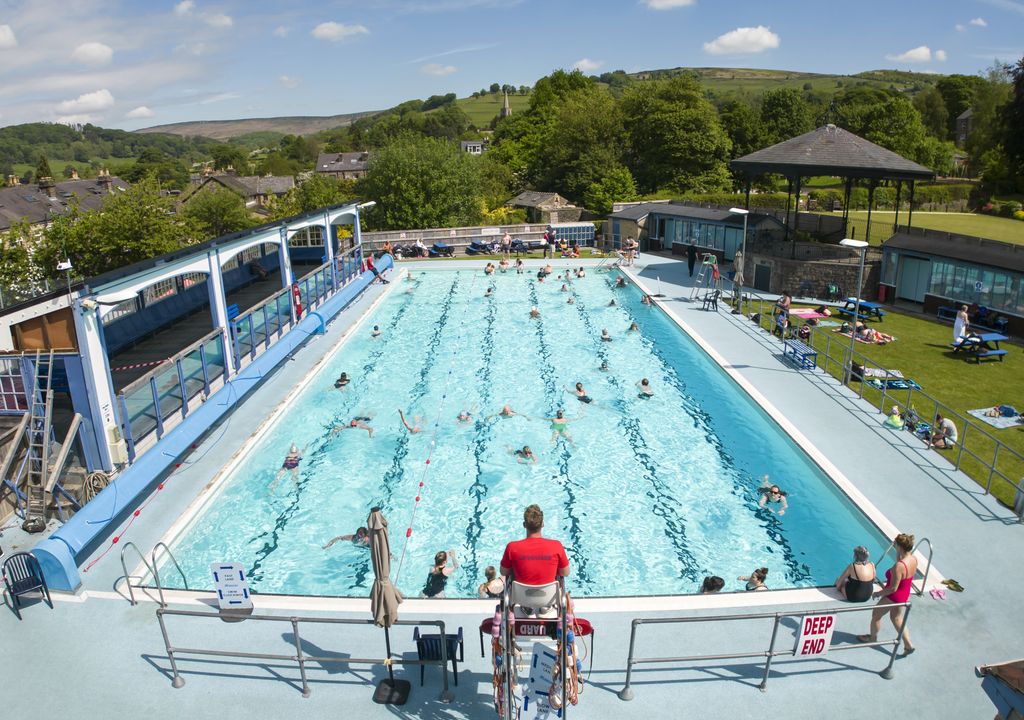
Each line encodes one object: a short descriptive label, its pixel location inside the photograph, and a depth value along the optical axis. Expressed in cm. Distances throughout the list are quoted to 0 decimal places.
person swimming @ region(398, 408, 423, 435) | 1535
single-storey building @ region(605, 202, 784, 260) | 2956
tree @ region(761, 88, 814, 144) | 7600
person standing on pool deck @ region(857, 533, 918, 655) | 743
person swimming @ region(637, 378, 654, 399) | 1719
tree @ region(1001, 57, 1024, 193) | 4766
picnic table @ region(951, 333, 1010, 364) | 1734
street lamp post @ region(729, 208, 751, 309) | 2193
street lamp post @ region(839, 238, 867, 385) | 1488
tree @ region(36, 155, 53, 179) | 11253
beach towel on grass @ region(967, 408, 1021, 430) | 1325
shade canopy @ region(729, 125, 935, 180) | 2342
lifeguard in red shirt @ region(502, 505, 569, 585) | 608
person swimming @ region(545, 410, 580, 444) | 1505
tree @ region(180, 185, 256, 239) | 5144
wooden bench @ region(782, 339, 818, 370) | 1717
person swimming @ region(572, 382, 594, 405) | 1686
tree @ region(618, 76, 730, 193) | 5375
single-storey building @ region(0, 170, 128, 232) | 5779
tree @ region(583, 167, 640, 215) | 4497
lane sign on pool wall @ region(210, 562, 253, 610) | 781
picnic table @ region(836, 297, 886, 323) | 2128
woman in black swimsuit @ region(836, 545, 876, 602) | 813
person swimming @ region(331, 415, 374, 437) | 1523
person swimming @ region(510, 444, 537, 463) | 1398
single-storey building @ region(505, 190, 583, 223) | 4353
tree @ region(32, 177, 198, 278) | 2641
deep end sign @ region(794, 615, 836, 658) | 674
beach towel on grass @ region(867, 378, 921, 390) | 1510
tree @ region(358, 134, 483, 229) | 4016
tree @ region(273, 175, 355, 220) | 5360
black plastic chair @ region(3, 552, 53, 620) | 829
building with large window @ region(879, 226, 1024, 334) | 1955
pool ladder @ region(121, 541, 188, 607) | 827
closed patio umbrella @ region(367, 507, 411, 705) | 628
